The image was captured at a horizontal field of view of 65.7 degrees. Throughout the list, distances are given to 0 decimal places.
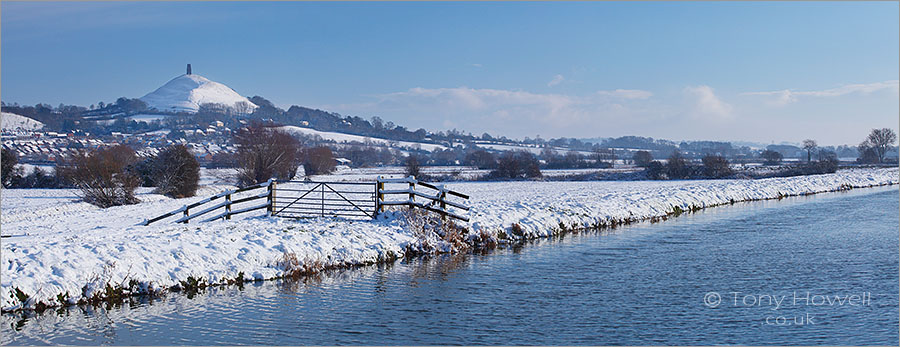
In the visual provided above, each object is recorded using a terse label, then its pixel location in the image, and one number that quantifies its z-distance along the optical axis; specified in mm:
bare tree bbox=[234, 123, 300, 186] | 57500
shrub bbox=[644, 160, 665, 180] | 66688
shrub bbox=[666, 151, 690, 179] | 67375
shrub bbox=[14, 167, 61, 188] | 59969
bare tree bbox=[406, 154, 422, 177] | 74406
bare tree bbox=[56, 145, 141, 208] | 38031
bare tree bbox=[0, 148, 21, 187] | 59375
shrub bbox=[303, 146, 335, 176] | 82750
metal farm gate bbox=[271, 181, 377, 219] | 22095
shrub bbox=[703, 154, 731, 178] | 67375
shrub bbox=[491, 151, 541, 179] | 72125
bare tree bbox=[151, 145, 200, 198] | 46344
